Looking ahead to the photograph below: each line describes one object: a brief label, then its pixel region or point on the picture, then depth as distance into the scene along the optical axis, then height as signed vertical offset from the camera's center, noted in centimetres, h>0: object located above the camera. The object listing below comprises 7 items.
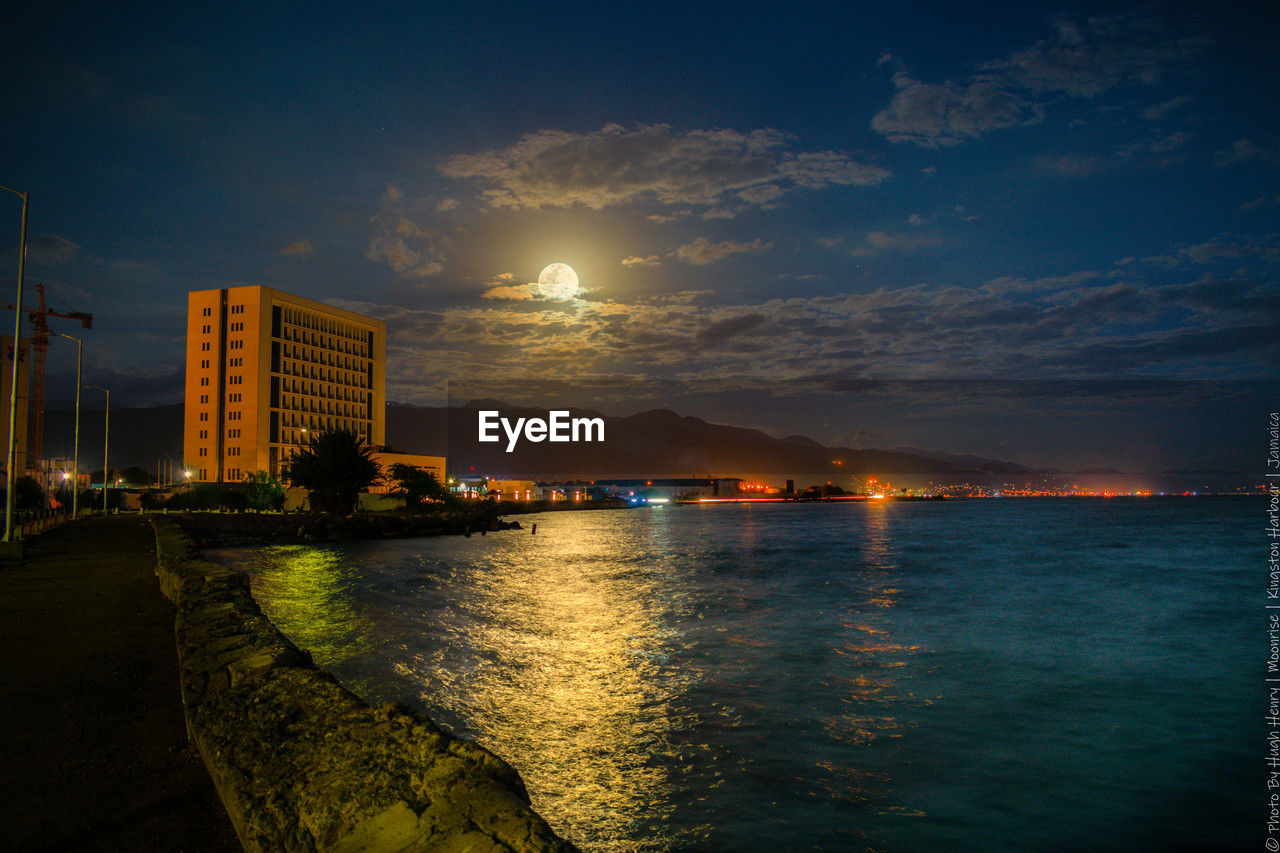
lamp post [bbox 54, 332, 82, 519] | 4651 -81
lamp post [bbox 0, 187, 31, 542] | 2303 +175
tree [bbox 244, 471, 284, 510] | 8956 -515
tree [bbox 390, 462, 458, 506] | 11062 -475
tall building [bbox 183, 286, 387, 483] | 12469 +1233
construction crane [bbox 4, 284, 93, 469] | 12675 +1565
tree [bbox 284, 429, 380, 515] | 7138 -164
